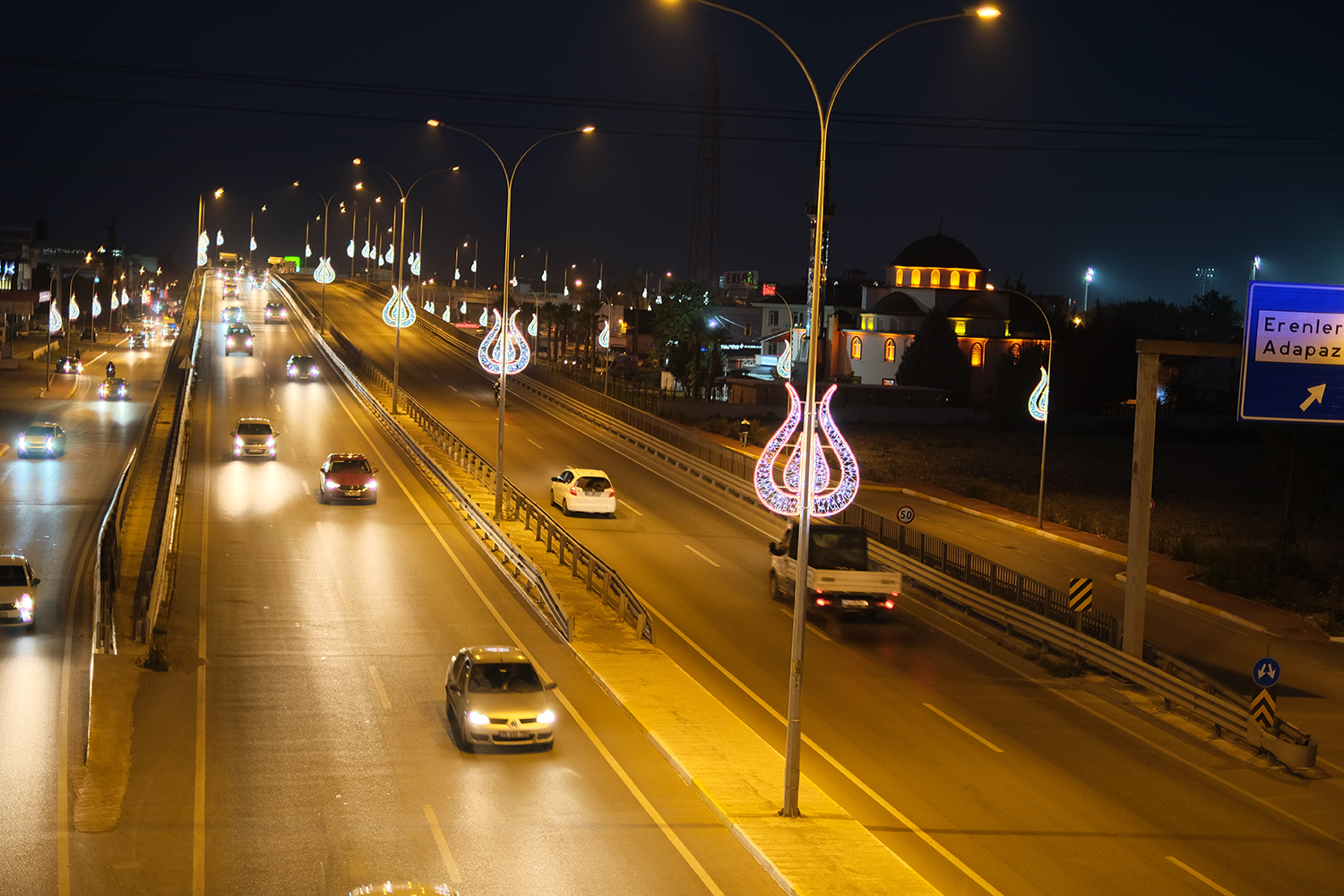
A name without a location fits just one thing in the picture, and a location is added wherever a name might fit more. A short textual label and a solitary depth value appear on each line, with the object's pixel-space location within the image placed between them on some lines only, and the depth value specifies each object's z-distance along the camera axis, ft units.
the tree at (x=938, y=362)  343.67
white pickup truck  96.68
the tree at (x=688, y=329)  334.65
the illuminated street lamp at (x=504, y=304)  123.13
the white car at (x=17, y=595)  86.12
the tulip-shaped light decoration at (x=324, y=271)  341.95
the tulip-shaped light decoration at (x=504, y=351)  135.23
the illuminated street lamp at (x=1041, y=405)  156.56
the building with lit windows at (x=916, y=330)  372.38
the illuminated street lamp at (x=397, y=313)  195.42
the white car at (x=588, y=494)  136.77
